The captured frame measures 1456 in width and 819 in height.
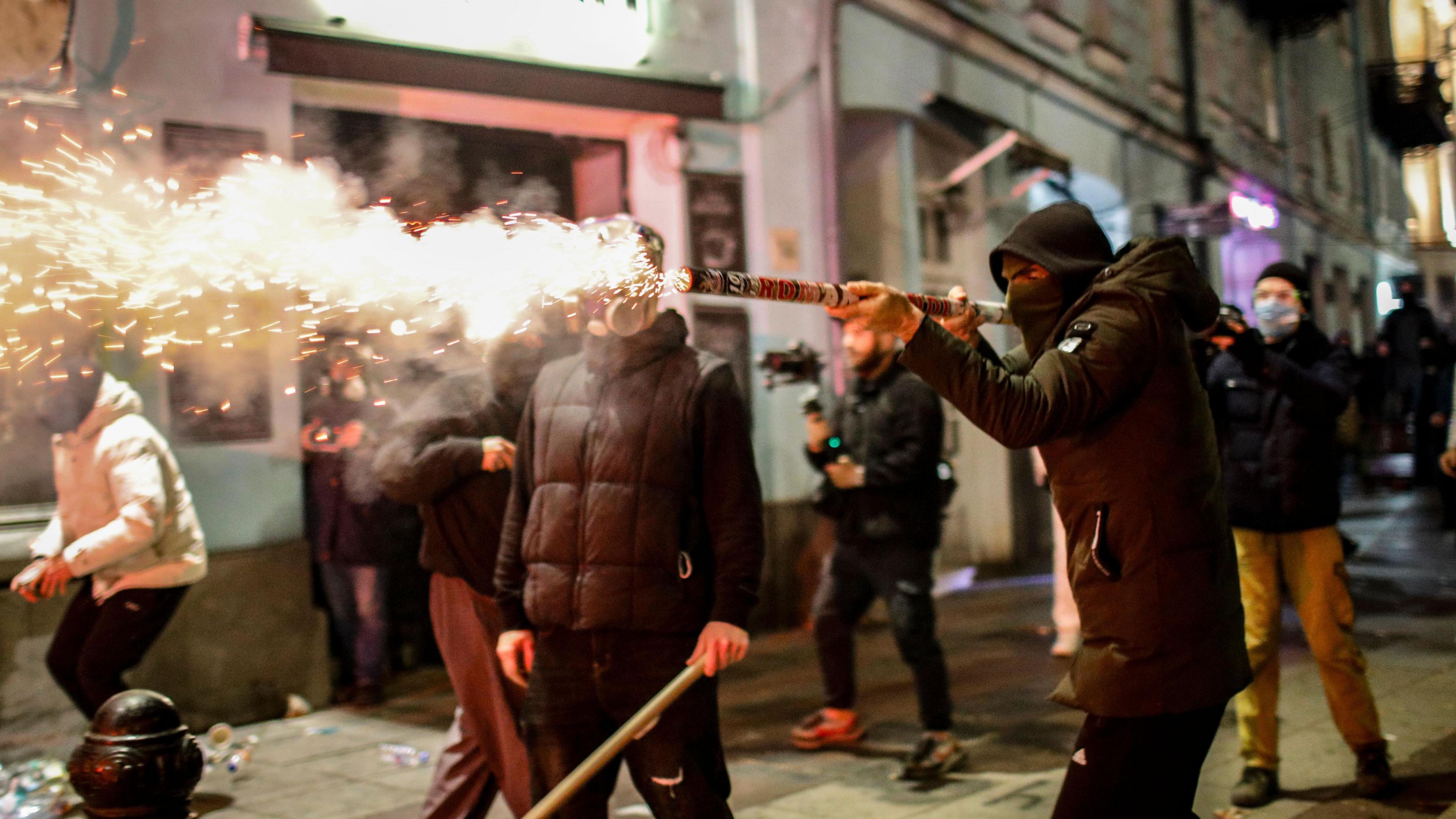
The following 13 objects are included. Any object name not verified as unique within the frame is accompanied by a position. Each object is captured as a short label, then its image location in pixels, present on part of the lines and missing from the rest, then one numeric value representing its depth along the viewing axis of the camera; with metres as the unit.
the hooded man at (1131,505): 2.67
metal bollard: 3.24
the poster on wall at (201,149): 6.19
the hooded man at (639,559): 3.33
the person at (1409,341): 12.17
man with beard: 5.69
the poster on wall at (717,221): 8.90
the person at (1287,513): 4.64
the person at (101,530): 5.04
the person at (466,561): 4.06
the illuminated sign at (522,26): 7.05
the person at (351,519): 7.03
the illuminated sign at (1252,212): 15.77
